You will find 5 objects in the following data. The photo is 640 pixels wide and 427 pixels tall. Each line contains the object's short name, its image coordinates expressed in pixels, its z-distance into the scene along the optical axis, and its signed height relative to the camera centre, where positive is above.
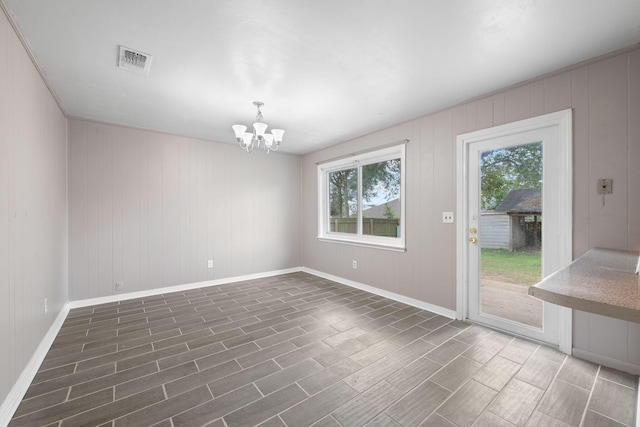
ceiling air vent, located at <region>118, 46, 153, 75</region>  2.07 +1.25
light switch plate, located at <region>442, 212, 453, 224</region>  3.08 -0.07
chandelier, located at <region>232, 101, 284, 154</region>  2.98 +0.94
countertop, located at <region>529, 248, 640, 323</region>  0.77 -0.29
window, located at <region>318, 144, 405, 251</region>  3.91 +0.21
